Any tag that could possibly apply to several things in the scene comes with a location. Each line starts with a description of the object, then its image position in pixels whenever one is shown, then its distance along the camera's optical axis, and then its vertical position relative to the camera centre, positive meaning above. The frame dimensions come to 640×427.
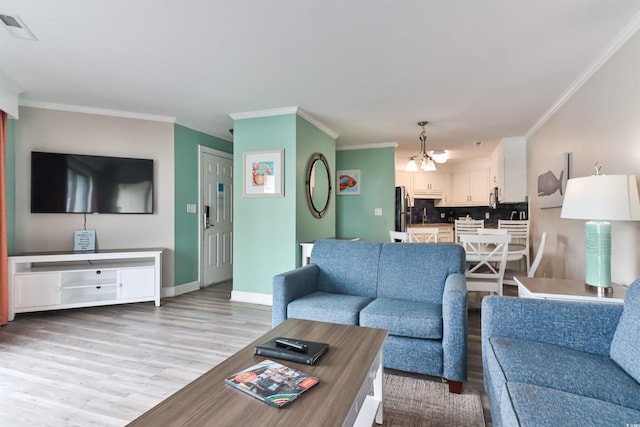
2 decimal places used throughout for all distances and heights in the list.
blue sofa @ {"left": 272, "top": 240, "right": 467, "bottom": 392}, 1.94 -0.64
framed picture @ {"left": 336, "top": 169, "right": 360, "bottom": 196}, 5.87 +0.63
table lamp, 1.75 +0.04
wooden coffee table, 0.95 -0.62
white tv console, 3.29 -0.73
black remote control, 1.37 -0.58
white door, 4.86 +0.01
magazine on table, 1.05 -0.61
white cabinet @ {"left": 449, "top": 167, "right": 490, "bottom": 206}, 6.65 +0.63
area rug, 1.65 -1.09
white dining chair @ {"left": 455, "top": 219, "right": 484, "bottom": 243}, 4.83 -0.20
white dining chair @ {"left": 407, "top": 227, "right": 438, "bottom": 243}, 4.00 -0.20
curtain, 3.10 -0.23
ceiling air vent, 2.11 +1.33
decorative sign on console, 3.76 -0.30
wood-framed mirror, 4.28 +0.45
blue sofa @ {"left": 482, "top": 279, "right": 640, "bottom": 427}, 0.99 -0.61
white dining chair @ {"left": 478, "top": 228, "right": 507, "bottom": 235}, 4.17 -0.21
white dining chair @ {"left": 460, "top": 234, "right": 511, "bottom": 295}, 3.02 -0.45
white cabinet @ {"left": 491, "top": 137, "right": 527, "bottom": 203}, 5.20 +0.78
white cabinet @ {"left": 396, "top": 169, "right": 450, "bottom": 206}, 7.23 +0.74
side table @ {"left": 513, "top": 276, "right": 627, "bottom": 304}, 1.80 -0.47
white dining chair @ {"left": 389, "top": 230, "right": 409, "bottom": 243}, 3.74 -0.25
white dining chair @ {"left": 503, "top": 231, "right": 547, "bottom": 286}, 3.12 -0.60
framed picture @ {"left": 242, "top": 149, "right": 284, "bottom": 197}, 3.91 +0.54
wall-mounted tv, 3.61 +0.39
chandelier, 4.22 +0.81
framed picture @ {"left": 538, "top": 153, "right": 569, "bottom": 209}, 3.31 +0.40
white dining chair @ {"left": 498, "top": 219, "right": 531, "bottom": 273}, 4.69 -0.19
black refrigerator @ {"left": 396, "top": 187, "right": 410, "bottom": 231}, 5.61 +0.12
